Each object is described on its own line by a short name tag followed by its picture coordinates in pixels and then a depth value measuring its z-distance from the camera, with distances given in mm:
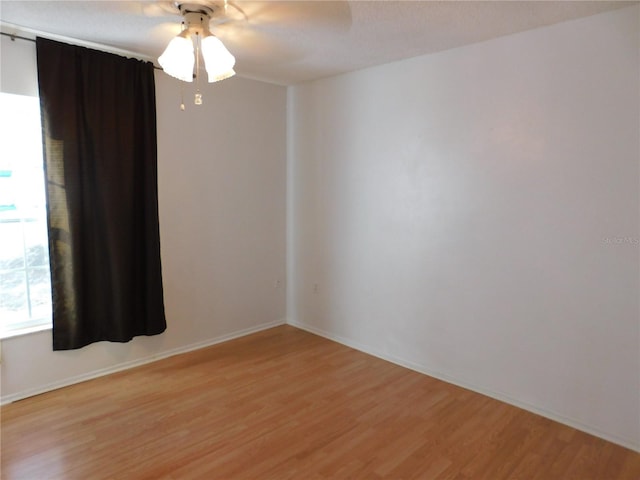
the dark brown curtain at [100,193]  2936
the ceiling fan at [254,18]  2301
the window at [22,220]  2930
